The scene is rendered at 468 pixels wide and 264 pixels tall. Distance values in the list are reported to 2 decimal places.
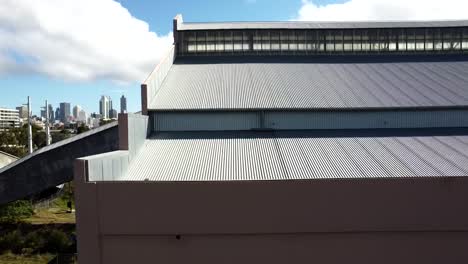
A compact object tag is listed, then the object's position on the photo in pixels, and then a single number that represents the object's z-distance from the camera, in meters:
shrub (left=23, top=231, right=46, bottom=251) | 22.98
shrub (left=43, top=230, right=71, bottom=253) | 22.92
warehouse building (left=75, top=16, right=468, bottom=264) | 12.74
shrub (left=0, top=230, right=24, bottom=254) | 22.56
